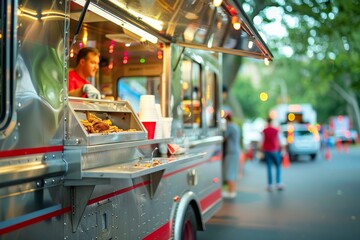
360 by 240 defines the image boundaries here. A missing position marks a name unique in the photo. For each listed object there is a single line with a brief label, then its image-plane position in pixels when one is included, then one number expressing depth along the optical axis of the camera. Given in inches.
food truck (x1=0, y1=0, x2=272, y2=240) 92.6
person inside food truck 160.4
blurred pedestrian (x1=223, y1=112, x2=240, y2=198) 410.0
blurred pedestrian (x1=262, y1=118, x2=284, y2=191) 453.1
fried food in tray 126.1
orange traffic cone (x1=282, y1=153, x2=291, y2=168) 767.3
